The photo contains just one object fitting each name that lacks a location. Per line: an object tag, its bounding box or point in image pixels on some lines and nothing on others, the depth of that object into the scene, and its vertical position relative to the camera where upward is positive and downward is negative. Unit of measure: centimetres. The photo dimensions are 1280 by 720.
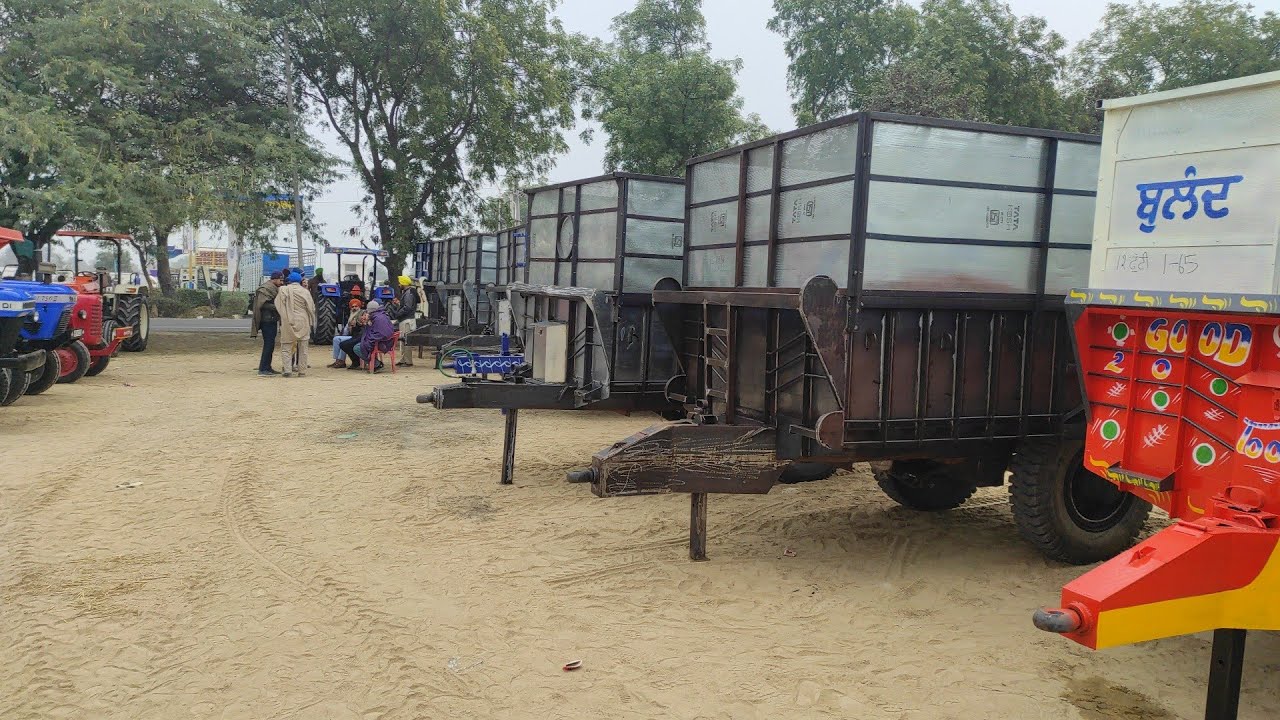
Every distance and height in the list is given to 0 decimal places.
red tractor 1278 -86
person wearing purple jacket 1555 -62
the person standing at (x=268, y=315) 1461 -40
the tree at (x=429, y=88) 2211 +552
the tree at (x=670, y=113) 2505 +564
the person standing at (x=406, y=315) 1712 -35
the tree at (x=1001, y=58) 2473 +767
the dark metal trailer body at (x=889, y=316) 486 +3
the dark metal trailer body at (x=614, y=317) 753 -9
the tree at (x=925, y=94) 2206 +597
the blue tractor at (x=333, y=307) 2042 -30
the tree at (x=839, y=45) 2997 +932
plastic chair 1560 -106
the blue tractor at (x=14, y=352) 994 -85
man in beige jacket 1429 -45
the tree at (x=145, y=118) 1593 +339
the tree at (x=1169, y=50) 2530 +849
